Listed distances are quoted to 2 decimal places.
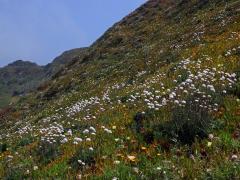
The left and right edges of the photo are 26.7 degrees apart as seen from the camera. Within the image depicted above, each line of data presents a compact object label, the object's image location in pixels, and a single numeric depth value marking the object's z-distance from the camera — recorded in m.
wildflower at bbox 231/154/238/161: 7.32
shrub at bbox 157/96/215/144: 9.55
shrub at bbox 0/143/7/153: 17.97
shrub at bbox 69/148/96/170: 9.87
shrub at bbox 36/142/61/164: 11.74
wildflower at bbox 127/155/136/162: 8.88
